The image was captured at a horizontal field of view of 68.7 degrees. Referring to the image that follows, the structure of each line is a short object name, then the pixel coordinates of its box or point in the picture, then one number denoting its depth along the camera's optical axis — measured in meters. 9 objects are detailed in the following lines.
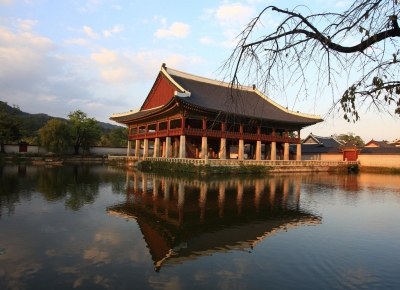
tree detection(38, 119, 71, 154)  49.47
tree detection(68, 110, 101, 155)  57.75
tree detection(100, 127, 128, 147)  80.69
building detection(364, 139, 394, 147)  55.83
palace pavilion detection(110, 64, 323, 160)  34.22
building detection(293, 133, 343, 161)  49.78
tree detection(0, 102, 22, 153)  49.62
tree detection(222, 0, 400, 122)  3.72
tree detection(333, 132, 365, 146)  88.58
